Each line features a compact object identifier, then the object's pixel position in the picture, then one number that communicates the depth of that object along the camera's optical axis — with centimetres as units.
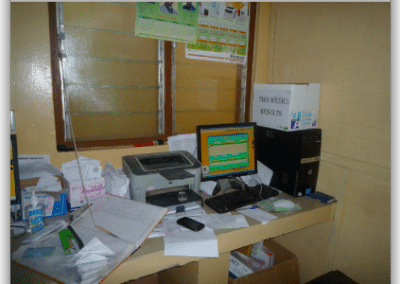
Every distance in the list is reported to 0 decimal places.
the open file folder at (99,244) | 86
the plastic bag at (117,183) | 128
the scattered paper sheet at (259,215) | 127
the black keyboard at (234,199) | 134
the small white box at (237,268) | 151
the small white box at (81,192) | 128
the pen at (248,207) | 139
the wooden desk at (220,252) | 97
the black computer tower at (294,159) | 149
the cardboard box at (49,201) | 120
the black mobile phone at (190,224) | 113
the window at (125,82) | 158
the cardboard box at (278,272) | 142
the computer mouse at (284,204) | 137
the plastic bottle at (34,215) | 113
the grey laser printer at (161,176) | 127
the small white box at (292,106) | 153
